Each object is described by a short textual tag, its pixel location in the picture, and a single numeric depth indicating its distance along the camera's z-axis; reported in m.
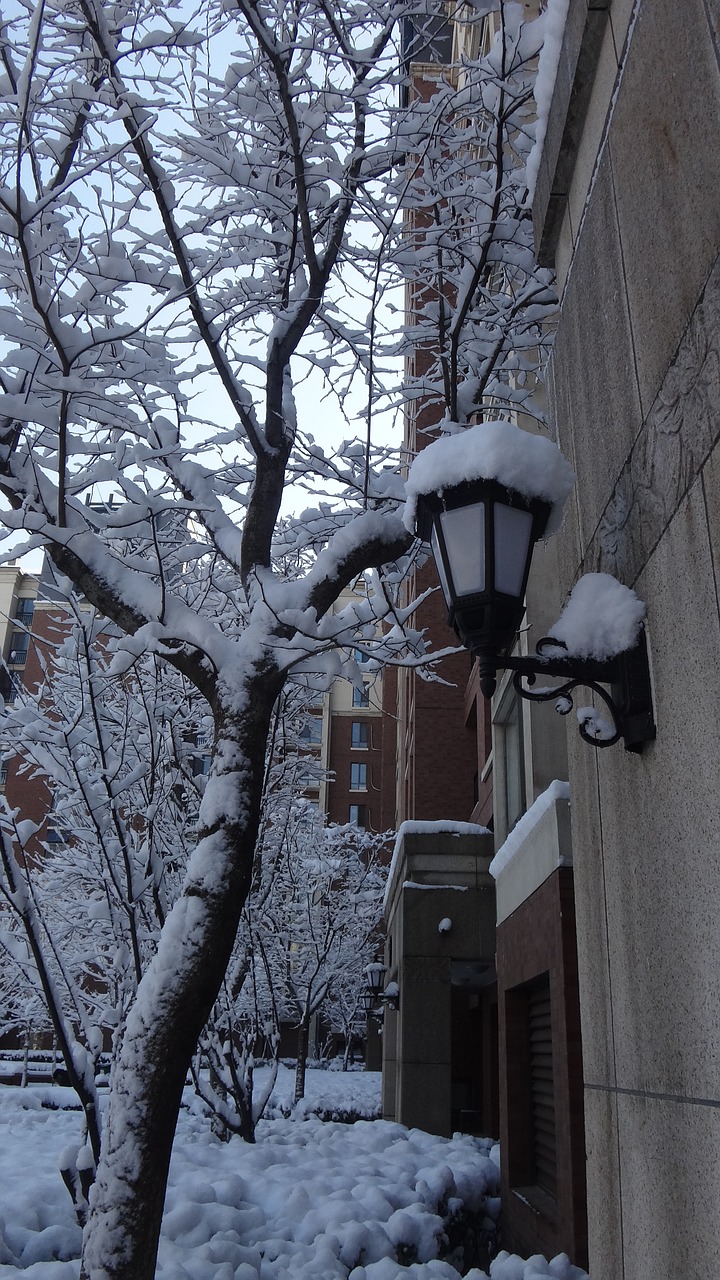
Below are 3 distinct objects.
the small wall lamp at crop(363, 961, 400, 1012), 15.62
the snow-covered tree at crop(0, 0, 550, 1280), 3.94
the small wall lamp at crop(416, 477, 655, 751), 2.54
